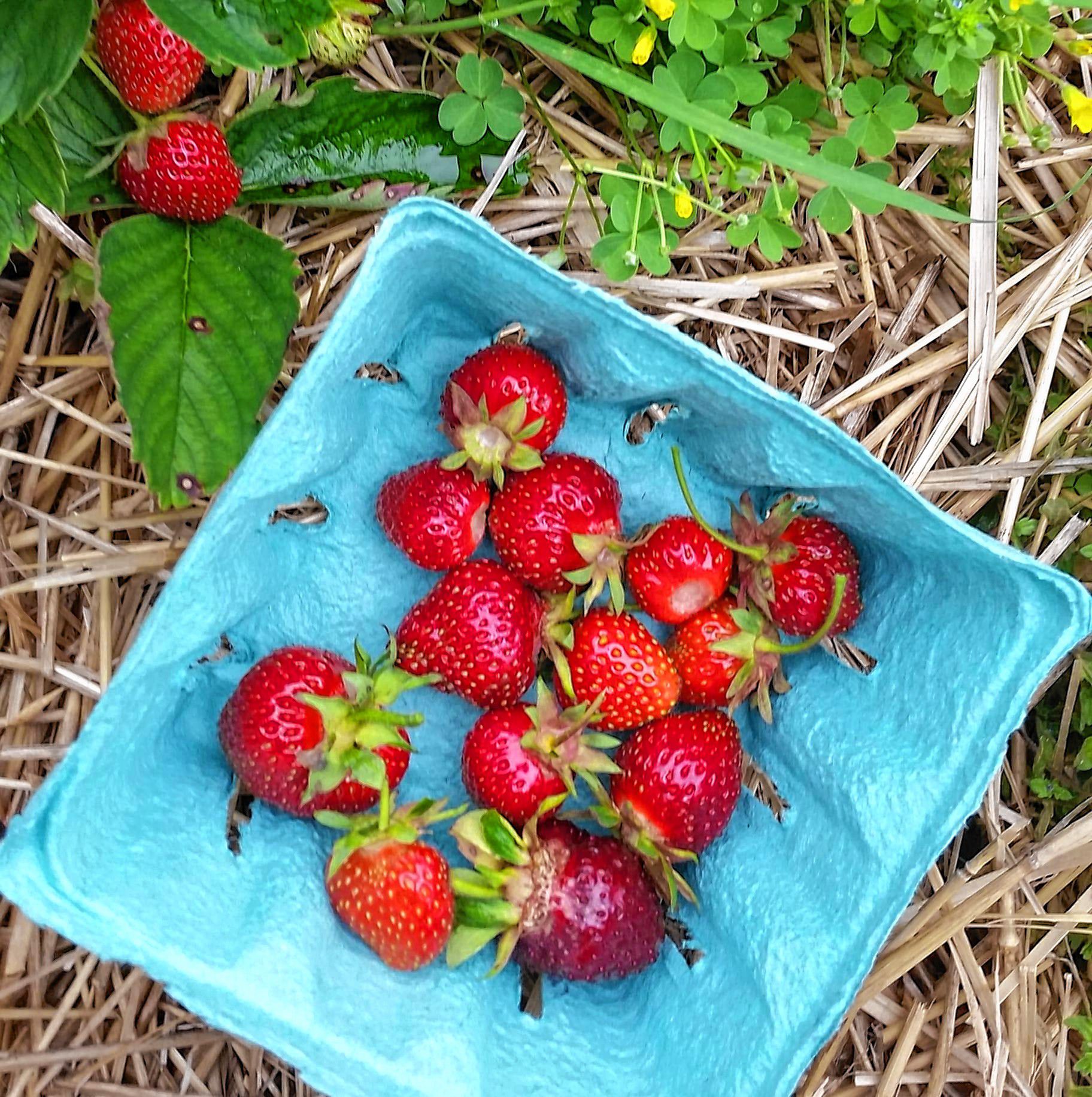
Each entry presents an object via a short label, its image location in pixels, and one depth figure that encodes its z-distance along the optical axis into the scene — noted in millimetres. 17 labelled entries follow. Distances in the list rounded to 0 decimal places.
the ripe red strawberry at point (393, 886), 242
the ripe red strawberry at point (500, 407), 251
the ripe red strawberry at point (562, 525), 255
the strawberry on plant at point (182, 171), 248
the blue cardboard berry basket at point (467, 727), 231
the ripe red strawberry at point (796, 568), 262
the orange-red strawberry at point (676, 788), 254
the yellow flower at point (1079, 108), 246
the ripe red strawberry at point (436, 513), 255
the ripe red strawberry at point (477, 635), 253
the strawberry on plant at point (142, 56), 239
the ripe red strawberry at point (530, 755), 256
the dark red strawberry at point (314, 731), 241
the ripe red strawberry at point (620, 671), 257
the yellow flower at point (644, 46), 243
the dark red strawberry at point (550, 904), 251
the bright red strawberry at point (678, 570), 260
